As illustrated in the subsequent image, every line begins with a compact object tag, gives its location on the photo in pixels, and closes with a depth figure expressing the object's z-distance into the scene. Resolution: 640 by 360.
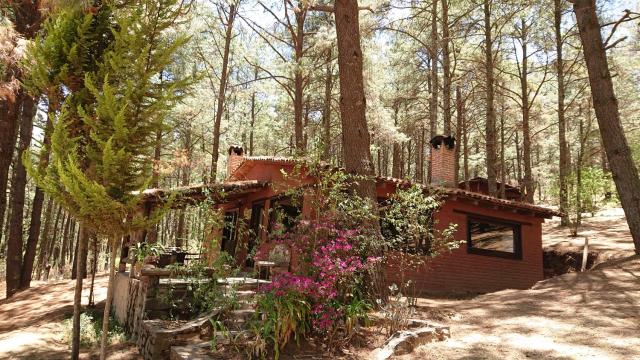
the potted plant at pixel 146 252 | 7.81
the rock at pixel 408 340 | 5.60
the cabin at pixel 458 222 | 12.40
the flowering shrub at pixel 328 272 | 5.84
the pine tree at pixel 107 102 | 6.08
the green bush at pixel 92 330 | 8.73
